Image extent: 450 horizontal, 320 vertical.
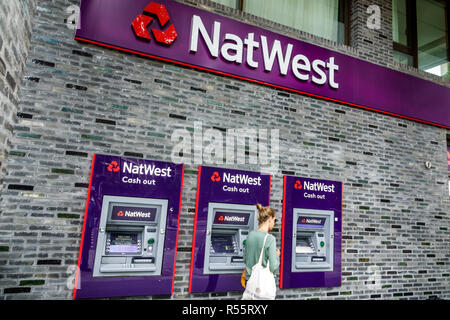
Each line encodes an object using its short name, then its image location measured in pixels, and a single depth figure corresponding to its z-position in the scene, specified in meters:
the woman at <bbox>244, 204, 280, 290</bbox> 3.36
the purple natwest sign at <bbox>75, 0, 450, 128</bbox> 3.95
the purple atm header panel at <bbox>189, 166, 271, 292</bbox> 3.95
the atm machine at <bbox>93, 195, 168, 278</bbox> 3.52
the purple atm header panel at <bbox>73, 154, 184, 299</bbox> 3.44
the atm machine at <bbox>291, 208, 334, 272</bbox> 4.58
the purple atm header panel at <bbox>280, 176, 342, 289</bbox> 4.45
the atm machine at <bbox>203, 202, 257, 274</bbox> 4.03
